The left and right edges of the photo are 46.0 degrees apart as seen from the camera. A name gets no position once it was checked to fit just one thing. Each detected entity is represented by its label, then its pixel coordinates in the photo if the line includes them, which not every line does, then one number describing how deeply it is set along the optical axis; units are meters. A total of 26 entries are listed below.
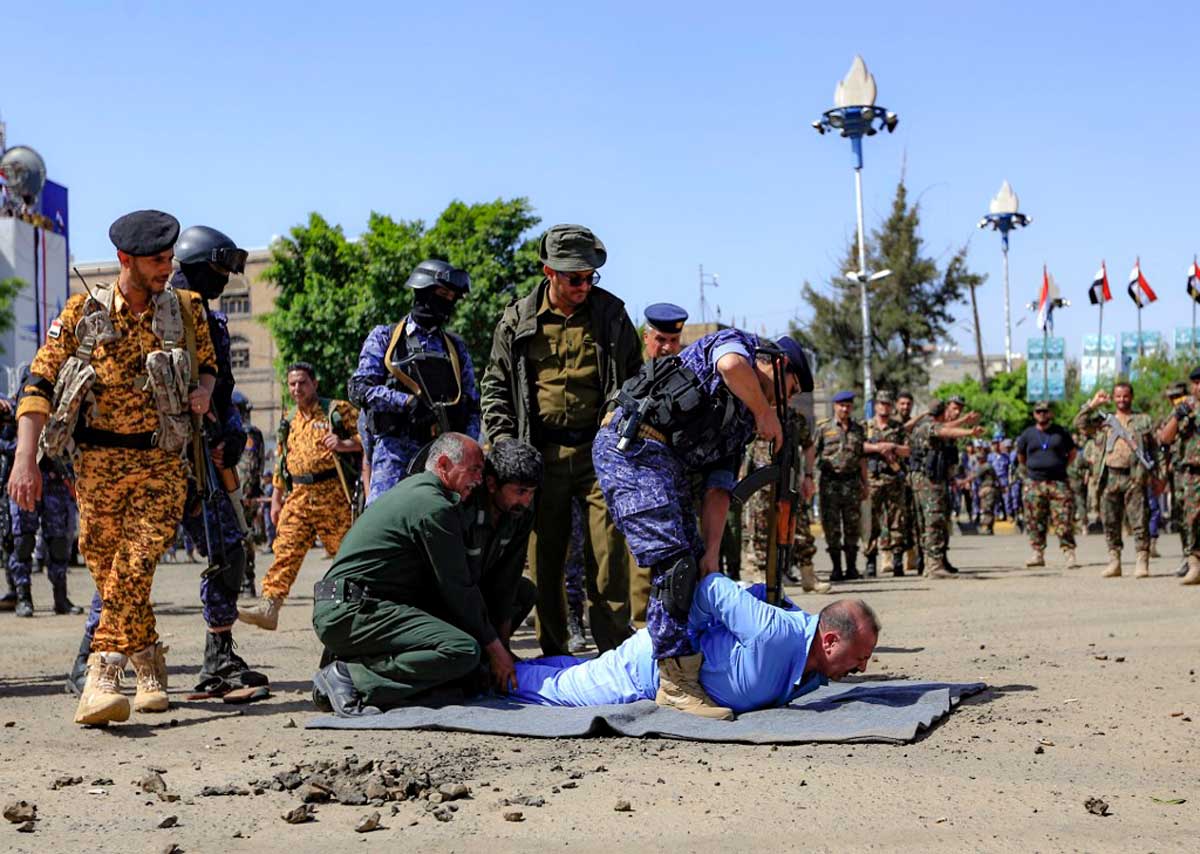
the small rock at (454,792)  4.50
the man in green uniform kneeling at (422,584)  6.05
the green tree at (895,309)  56.44
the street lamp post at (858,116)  34.47
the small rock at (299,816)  4.23
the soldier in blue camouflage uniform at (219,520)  6.81
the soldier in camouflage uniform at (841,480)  15.18
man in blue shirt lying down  5.79
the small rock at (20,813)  4.30
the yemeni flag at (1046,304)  54.52
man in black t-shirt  16.12
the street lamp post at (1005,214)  57.72
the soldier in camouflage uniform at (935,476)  15.36
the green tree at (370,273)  41.56
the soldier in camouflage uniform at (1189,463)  13.14
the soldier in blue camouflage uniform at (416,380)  7.99
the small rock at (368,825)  4.13
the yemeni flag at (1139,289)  47.41
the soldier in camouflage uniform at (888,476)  15.38
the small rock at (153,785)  4.69
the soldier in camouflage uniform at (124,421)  6.02
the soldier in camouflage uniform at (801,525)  13.25
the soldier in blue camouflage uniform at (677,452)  5.77
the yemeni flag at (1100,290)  49.41
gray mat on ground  5.43
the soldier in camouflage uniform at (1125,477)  14.74
